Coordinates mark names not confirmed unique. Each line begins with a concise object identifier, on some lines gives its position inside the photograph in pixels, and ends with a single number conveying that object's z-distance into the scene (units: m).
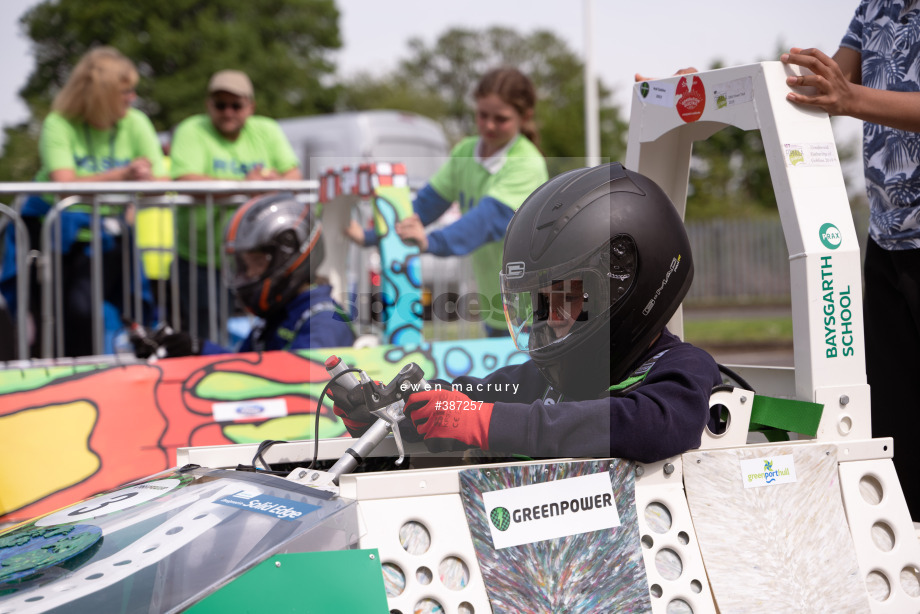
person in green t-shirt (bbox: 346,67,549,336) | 4.28
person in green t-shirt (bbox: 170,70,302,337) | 6.74
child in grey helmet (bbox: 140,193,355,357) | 4.82
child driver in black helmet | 2.07
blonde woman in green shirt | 6.24
